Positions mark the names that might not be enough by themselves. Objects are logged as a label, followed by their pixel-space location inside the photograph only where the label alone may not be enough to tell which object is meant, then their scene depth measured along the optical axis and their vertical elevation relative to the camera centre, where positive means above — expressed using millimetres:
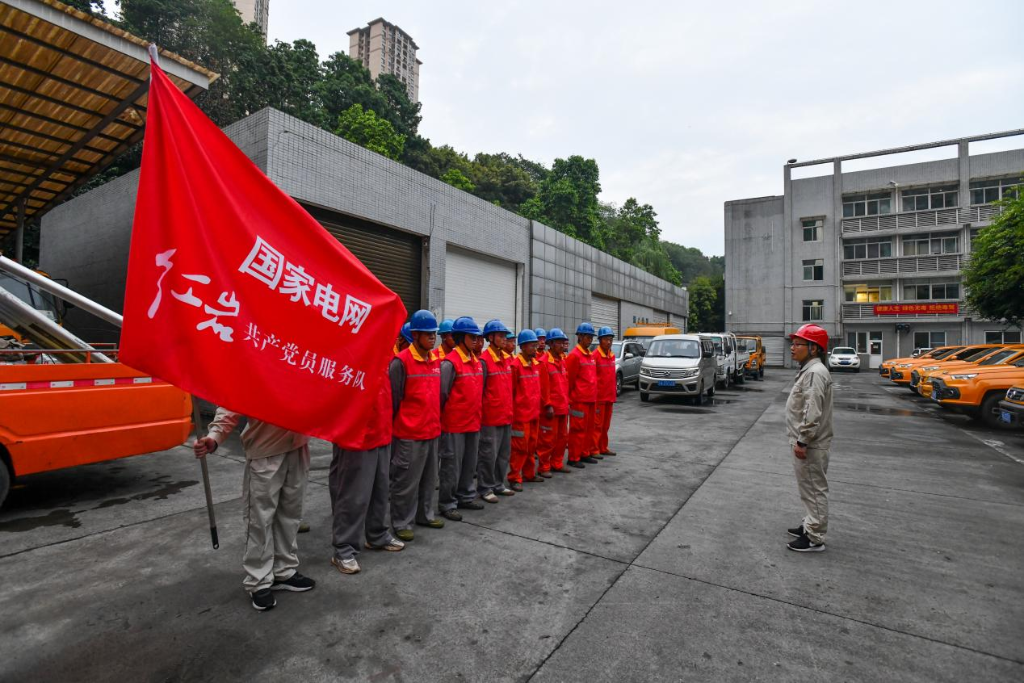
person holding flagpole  2969 -891
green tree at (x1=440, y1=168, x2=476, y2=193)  34812 +12419
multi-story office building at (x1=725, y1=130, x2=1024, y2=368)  31469 +7462
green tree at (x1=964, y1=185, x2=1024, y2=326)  13086 +2652
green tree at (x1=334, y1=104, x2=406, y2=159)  31156 +14166
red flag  2248 +298
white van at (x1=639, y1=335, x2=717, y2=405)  12312 -241
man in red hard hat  3785 -528
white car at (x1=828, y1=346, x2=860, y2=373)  29203 +76
